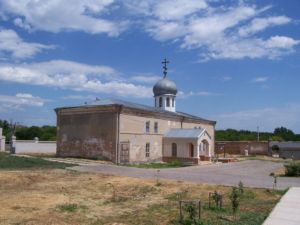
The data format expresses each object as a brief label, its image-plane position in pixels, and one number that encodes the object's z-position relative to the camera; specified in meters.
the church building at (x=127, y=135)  23.46
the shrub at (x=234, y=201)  8.16
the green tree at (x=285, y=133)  59.45
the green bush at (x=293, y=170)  18.25
